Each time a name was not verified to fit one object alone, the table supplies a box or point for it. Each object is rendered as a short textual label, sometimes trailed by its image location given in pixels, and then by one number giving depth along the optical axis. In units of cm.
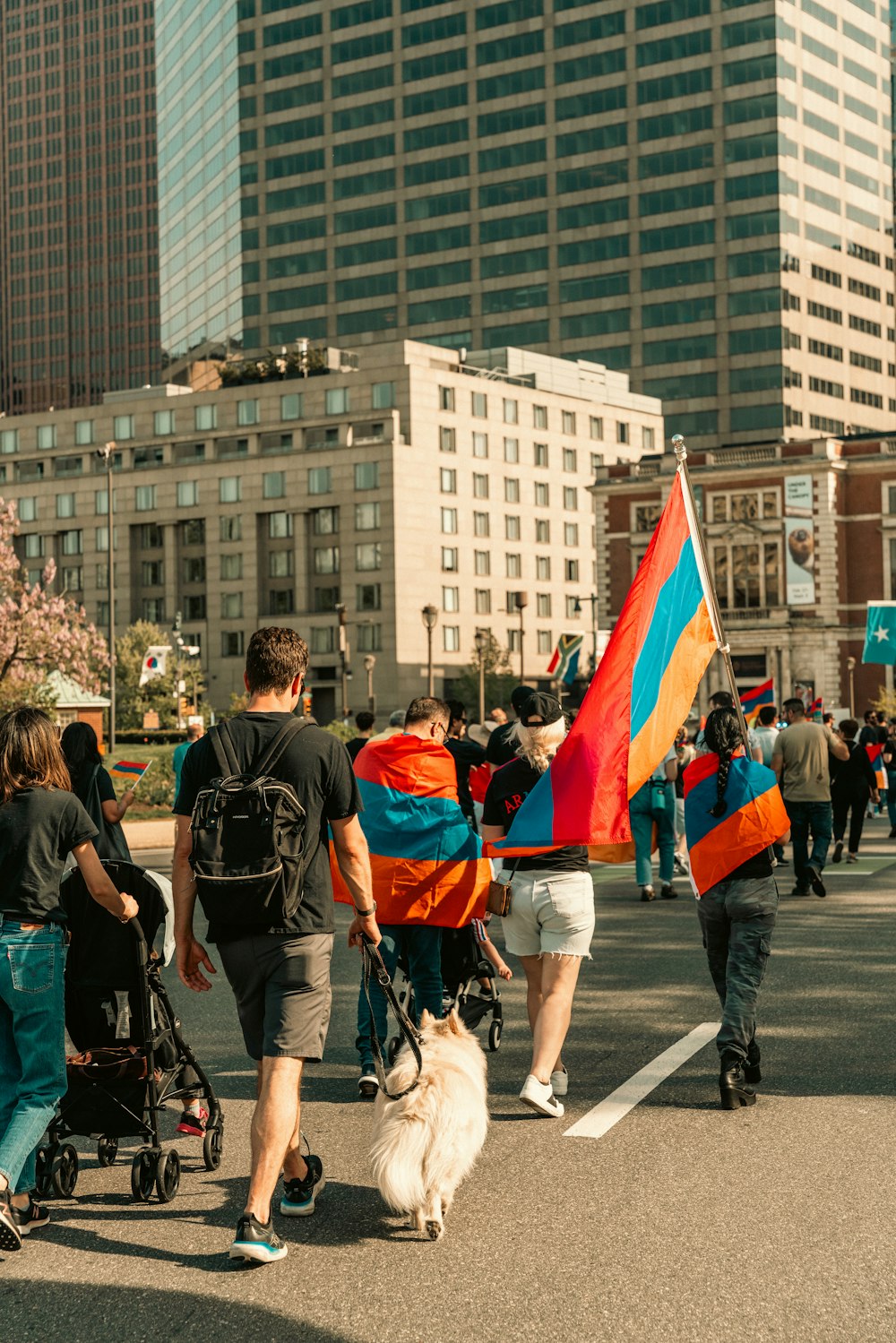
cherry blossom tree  3466
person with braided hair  755
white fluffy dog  539
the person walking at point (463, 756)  1166
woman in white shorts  716
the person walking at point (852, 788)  2009
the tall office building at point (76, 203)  16738
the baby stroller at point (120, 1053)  594
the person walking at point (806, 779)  1647
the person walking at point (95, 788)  1022
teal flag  2820
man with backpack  526
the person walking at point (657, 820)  1620
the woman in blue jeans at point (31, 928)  553
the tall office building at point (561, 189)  11662
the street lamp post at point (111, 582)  4481
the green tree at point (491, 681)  9738
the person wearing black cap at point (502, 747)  1094
